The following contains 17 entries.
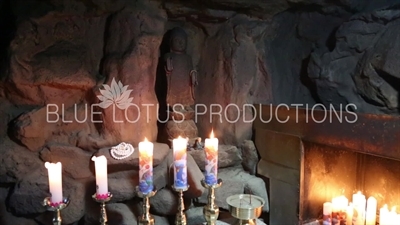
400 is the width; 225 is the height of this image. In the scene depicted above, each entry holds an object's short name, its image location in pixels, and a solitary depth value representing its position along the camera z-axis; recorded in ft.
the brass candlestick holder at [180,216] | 4.46
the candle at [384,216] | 4.47
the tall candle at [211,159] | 4.24
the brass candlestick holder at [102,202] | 3.85
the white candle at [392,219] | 4.36
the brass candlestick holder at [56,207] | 3.58
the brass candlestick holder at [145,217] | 4.20
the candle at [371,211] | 4.91
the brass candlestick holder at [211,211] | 4.50
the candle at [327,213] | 5.28
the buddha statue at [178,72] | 6.06
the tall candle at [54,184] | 3.59
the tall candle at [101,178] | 3.86
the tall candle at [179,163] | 4.13
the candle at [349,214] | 5.15
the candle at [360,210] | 5.00
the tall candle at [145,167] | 3.99
